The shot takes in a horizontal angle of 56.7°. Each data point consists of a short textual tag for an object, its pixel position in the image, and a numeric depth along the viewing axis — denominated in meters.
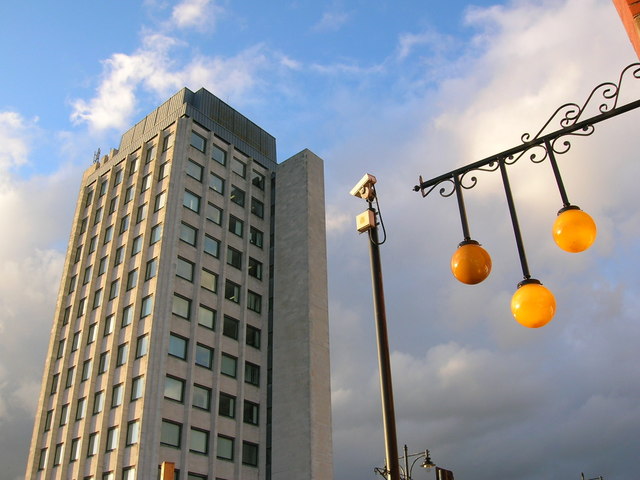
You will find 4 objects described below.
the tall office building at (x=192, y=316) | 43.25
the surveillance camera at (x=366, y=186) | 10.07
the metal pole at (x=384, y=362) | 7.91
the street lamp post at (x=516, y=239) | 6.34
